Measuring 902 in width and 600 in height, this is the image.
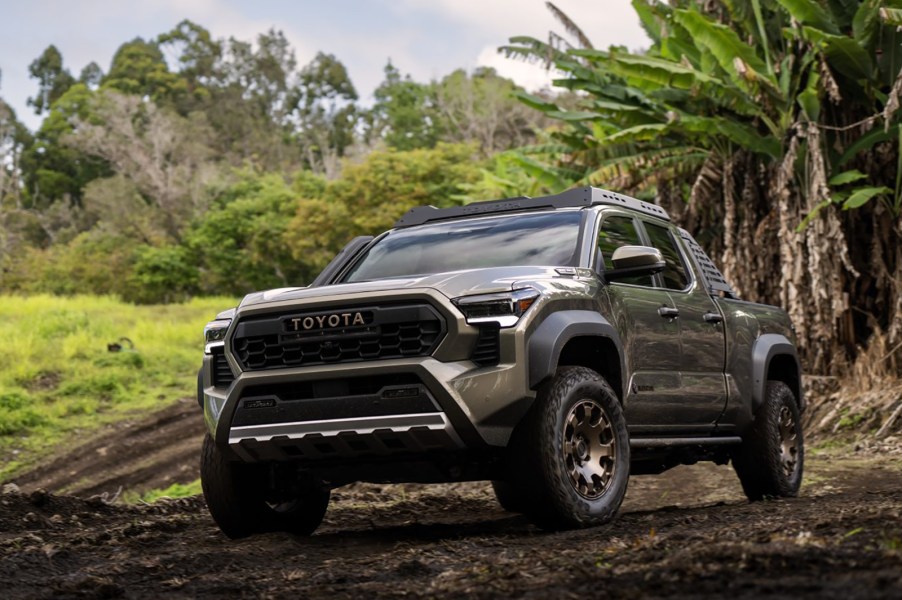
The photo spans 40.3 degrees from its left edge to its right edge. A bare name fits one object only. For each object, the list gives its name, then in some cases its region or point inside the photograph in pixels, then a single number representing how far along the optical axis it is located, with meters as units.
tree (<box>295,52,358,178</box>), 86.88
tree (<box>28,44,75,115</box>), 91.57
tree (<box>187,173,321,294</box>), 48.97
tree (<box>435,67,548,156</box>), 64.25
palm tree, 14.70
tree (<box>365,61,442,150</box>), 70.62
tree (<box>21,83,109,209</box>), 74.81
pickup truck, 5.99
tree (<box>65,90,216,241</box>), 59.22
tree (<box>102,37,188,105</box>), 87.75
